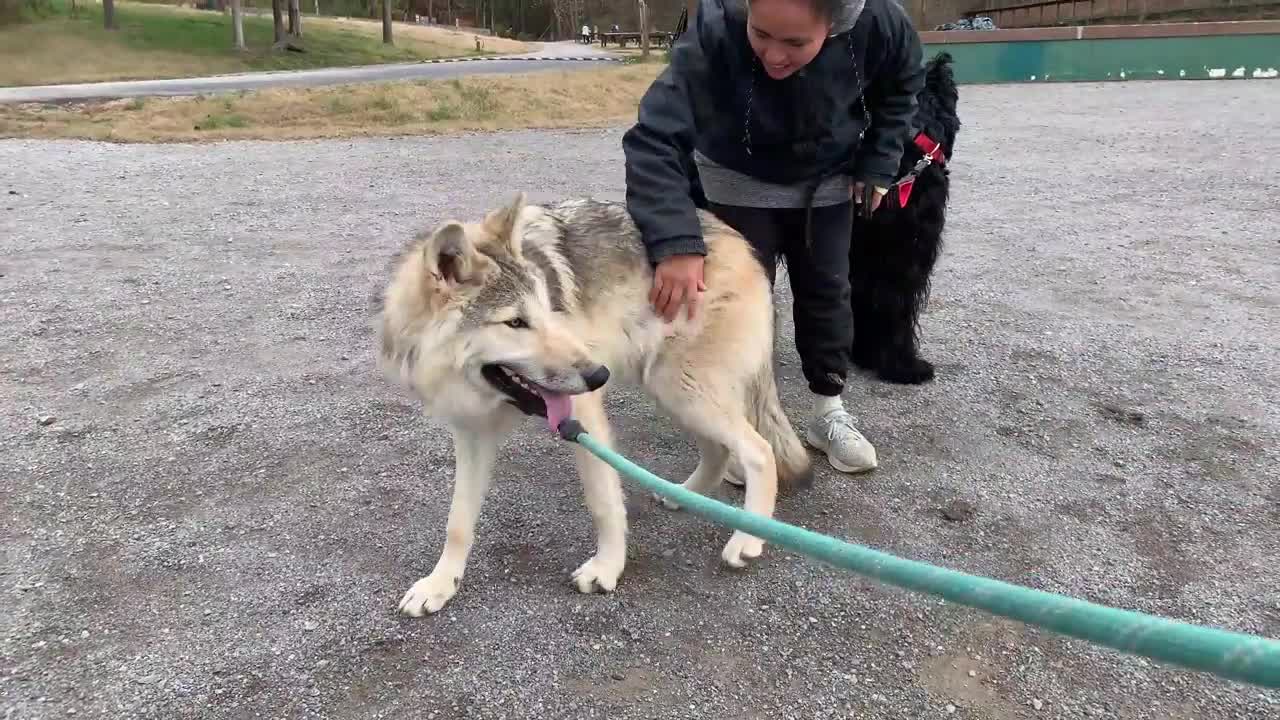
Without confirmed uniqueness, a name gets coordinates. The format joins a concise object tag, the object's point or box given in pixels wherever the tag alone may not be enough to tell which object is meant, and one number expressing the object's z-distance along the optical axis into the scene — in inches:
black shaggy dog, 161.3
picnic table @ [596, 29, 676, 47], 2130.9
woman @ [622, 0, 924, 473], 107.2
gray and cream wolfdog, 93.8
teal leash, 34.3
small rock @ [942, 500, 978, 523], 121.1
